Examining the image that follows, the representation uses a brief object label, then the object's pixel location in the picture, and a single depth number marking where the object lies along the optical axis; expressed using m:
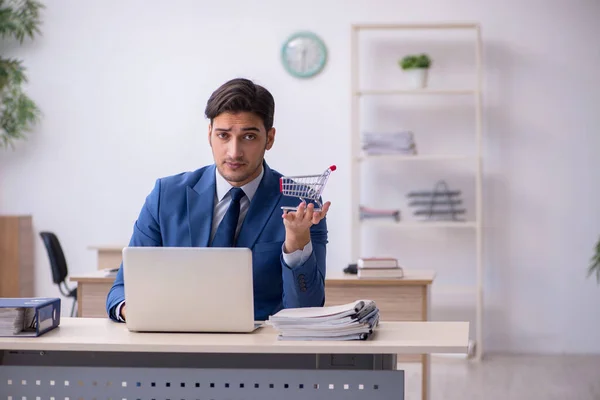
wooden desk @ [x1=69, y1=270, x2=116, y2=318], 4.46
